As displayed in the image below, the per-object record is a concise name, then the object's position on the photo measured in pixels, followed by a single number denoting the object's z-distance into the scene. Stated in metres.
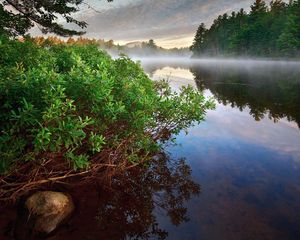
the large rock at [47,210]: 4.74
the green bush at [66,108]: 4.18
